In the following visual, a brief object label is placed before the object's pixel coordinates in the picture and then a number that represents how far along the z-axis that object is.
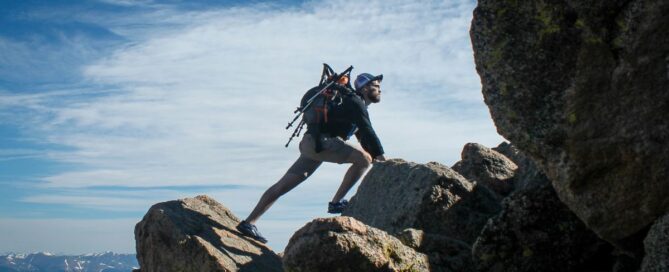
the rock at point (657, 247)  6.82
